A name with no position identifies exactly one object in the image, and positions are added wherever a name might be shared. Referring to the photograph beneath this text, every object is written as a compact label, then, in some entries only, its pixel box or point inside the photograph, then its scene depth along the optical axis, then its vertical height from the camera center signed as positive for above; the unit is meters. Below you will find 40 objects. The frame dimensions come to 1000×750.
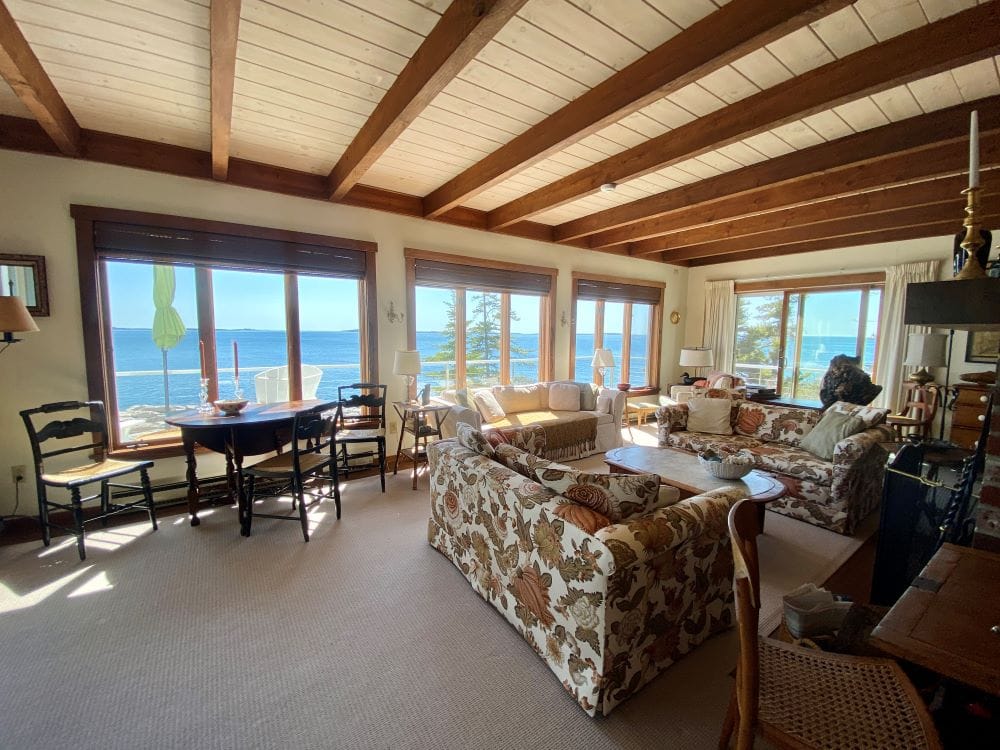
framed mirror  2.77 +0.33
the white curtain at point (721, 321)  6.52 +0.25
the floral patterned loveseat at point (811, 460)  2.88 -0.97
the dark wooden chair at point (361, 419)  3.75 -0.87
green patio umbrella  3.30 +0.14
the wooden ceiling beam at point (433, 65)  1.50 +1.17
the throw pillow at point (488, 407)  4.48 -0.79
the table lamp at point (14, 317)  2.42 +0.07
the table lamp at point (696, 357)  6.25 -0.31
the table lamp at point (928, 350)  4.21 -0.11
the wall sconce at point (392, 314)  4.24 +0.20
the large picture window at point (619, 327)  5.96 +0.14
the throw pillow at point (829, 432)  3.20 -0.75
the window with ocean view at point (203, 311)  3.08 +0.18
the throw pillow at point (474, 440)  2.35 -0.62
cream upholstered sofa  4.43 -0.91
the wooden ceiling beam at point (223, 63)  1.49 +1.16
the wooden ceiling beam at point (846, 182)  2.69 +1.23
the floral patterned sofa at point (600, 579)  1.48 -0.99
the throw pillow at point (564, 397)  4.96 -0.75
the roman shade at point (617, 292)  5.85 +0.67
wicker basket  2.73 -0.88
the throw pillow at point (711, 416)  4.11 -0.80
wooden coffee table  2.62 -0.97
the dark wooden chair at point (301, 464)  2.84 -0.95
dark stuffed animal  4.19 -0.49
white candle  0.98 +0.44
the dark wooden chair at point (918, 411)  4.33 -0.79
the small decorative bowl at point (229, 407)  3.05 -0.56
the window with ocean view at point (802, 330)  5.36 +0.11
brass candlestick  1.03 +0.26
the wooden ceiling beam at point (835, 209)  3.42 +1.26
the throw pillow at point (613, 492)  1.63 -0.63
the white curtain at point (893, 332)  4.83 +0.08
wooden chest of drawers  4.03 -0.75
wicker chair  0.96 -0.92
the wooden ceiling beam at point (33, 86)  1.76 +1.21
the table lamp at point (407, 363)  3.98 -0.29
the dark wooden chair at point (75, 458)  2.54 -0.91
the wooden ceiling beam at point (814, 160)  2.34 +1.25
